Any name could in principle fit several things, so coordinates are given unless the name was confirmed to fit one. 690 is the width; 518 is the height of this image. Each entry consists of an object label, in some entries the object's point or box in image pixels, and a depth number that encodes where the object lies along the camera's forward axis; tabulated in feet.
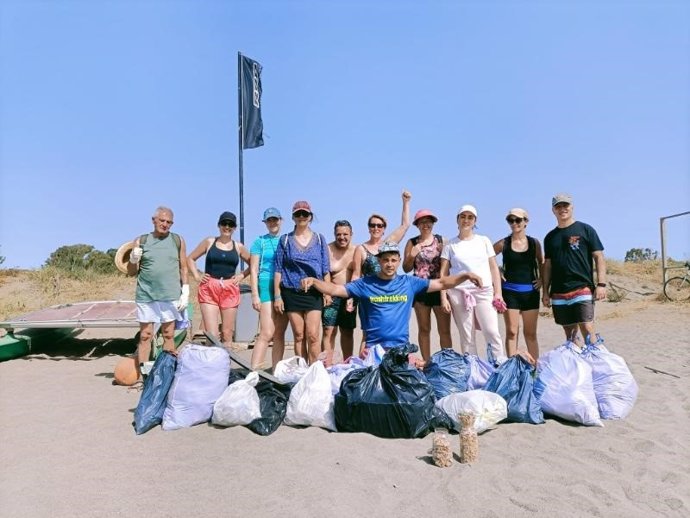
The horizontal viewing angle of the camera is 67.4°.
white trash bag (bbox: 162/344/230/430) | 13.55
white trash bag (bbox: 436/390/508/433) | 12.71
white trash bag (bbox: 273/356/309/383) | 14.71
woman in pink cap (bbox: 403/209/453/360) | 17.60
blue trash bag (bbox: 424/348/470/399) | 14.19
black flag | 41.50
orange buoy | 19.65
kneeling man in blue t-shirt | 14.80
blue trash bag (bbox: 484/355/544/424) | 13.46
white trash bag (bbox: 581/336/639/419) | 13.98
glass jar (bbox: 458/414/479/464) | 11.13
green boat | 25.79
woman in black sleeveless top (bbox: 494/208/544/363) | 17.28
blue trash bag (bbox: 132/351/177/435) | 13.48
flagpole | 39.19
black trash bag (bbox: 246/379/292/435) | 12.98
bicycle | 51.52
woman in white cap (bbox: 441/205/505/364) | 16.62
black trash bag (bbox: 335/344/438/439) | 12.46
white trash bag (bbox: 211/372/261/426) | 13.25
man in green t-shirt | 17.52
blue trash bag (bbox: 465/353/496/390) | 14.65
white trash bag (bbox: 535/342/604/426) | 13.35
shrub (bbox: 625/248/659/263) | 106.66
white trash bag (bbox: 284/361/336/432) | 13.10
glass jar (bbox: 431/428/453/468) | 10.89
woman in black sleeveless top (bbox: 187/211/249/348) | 18.40
